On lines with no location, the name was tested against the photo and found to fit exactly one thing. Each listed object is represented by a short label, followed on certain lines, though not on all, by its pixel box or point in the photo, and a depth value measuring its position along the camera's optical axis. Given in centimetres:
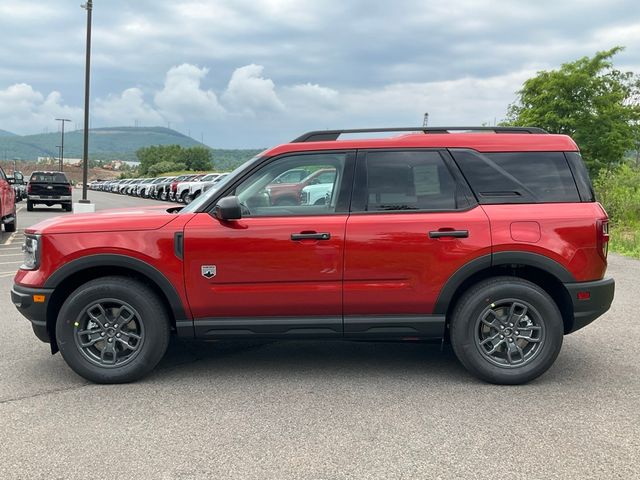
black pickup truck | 2480
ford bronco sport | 447
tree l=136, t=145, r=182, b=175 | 13900
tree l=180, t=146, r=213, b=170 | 13475
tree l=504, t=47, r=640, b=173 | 2461
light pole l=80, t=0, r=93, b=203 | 2167
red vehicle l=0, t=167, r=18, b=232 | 1384
